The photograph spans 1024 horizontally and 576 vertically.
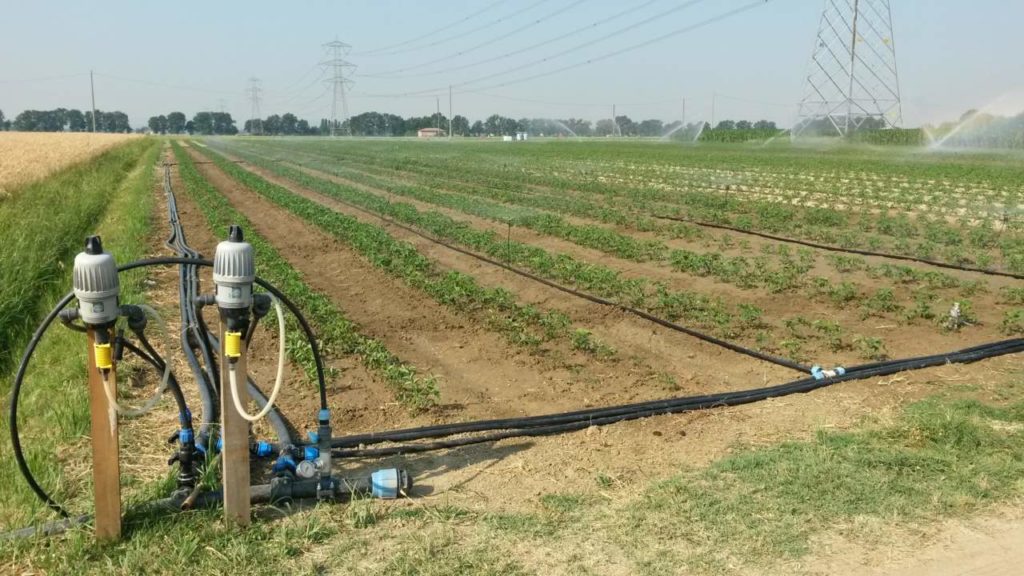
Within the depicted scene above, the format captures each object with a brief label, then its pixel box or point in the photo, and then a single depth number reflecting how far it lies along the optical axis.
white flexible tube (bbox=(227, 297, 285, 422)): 3.24
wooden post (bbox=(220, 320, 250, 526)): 3.33
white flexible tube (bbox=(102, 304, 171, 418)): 3.14
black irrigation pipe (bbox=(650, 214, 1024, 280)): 9.64
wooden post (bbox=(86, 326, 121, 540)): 3.17
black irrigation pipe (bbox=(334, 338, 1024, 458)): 4.45
